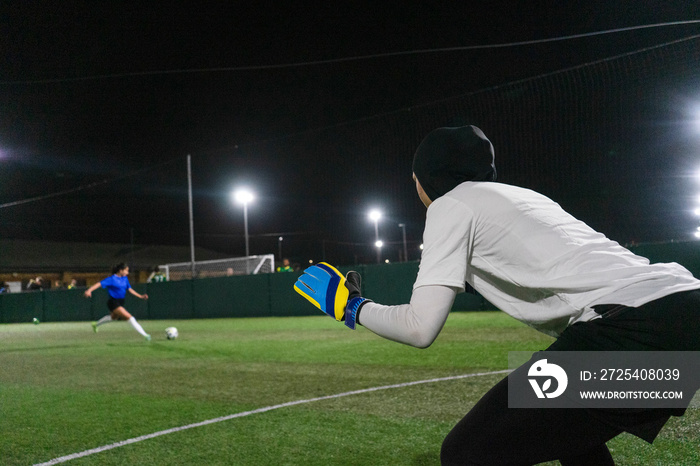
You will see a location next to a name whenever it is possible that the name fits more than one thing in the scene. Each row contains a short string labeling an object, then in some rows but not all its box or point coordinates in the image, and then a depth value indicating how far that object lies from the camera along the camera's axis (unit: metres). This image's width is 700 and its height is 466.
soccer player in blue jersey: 14.73
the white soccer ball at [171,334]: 14.66
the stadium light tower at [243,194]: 32.16
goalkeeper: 1.62
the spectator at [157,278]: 29.68
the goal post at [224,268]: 28.73
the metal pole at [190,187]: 26.59
